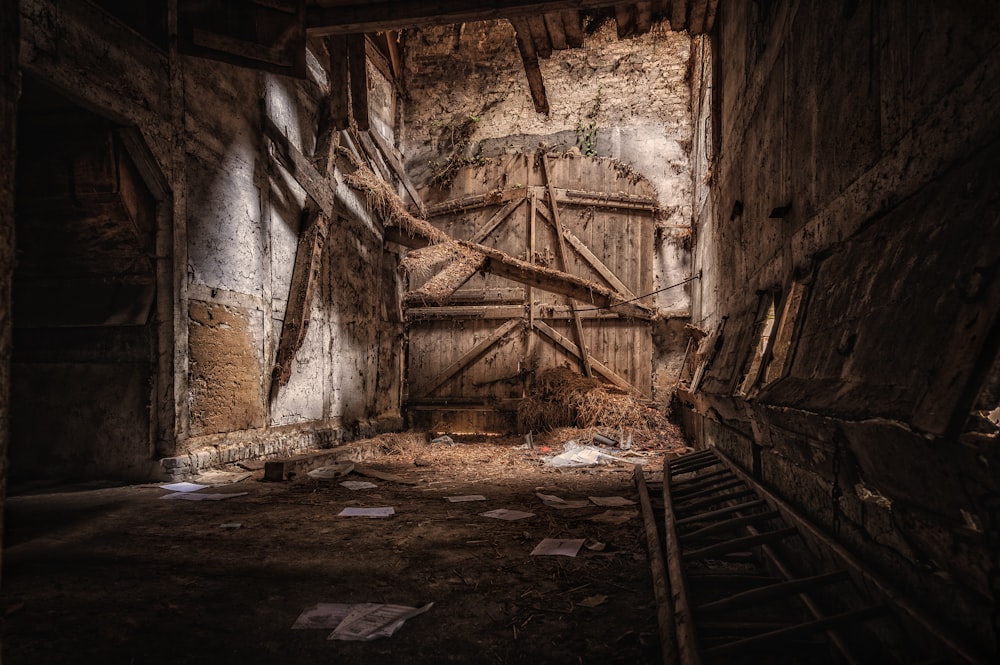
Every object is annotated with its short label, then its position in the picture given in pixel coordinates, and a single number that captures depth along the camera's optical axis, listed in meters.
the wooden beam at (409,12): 4.48
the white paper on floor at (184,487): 4.70
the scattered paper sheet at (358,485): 5.14
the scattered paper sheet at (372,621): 2.12
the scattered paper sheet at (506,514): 3.97
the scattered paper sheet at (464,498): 4.60
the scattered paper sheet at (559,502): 4.36
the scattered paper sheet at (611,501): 4.40
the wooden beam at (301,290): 6.56
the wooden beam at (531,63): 5.71
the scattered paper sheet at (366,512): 4.10
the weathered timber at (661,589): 1.77
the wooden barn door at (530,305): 9.62
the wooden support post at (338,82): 6.28
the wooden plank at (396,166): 9.62
